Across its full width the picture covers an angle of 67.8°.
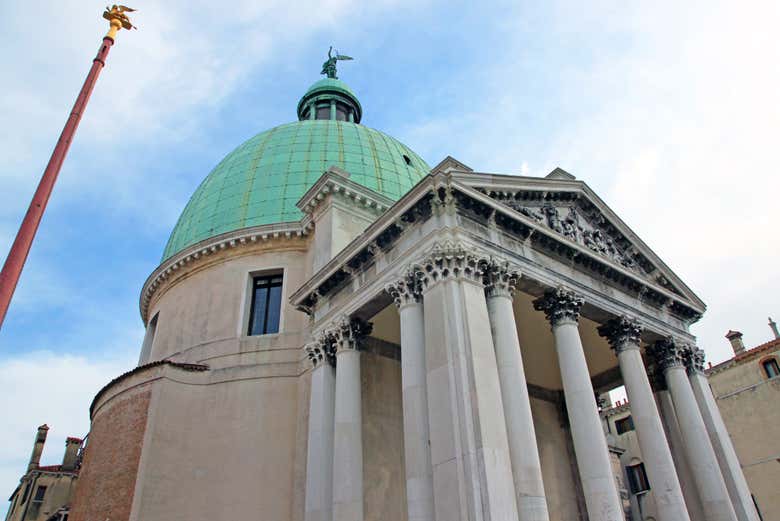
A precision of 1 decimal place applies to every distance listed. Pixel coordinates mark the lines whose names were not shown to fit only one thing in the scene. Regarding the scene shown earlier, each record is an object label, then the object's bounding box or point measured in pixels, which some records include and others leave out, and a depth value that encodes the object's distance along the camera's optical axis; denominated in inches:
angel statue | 1294.3
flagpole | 212.1
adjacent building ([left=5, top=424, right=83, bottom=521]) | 1219.2
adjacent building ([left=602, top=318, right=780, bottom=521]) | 1037.2
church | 411.8
